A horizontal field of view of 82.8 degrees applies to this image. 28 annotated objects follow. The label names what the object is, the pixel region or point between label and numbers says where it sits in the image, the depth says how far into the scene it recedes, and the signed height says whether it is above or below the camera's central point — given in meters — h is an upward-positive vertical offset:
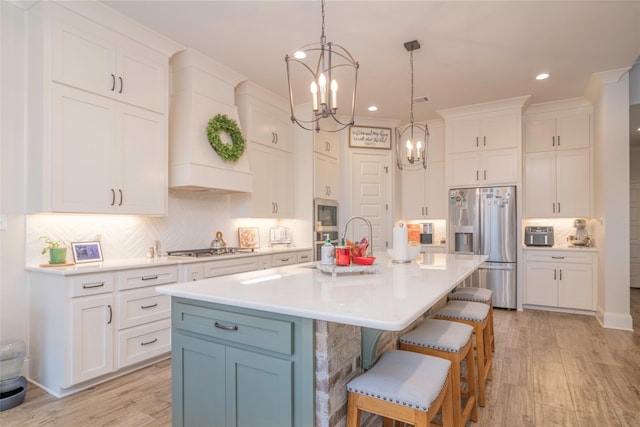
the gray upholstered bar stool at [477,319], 2.39 -0.73
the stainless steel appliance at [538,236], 5.09 -0.33
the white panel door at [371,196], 5.73 +0.27
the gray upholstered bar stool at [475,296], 3.05 -0.71
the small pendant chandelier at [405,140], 5.95 +1.24
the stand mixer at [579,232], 4.95 -0.28
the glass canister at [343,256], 2.25 -0.26
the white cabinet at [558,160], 4.91 +0.74
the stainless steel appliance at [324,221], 5.07 -0.11
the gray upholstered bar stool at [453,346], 1.82 -0.71
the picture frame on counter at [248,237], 4.61 -0.31
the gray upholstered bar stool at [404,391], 1.36 -0.69
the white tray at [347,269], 2.11 -0.33
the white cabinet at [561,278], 4.66 -0.88
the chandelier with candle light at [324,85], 1.97 +1.54
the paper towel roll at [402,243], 2.81 -0.23
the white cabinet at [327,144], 5.14 +1.04
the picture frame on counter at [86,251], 2.95 -0.31
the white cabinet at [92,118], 2.59 +0.76
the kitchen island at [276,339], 1.39 -0.54
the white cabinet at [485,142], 5.02 +1.02
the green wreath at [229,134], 3.68 +0.81
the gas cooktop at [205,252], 3.71 -0.41
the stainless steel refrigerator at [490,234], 4.99 -0.30
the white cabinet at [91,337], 2.51 -0.88
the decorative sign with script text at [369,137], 5.76 +1.22
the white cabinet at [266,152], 4.36 +0.80
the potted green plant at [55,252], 2.74 -0.28
